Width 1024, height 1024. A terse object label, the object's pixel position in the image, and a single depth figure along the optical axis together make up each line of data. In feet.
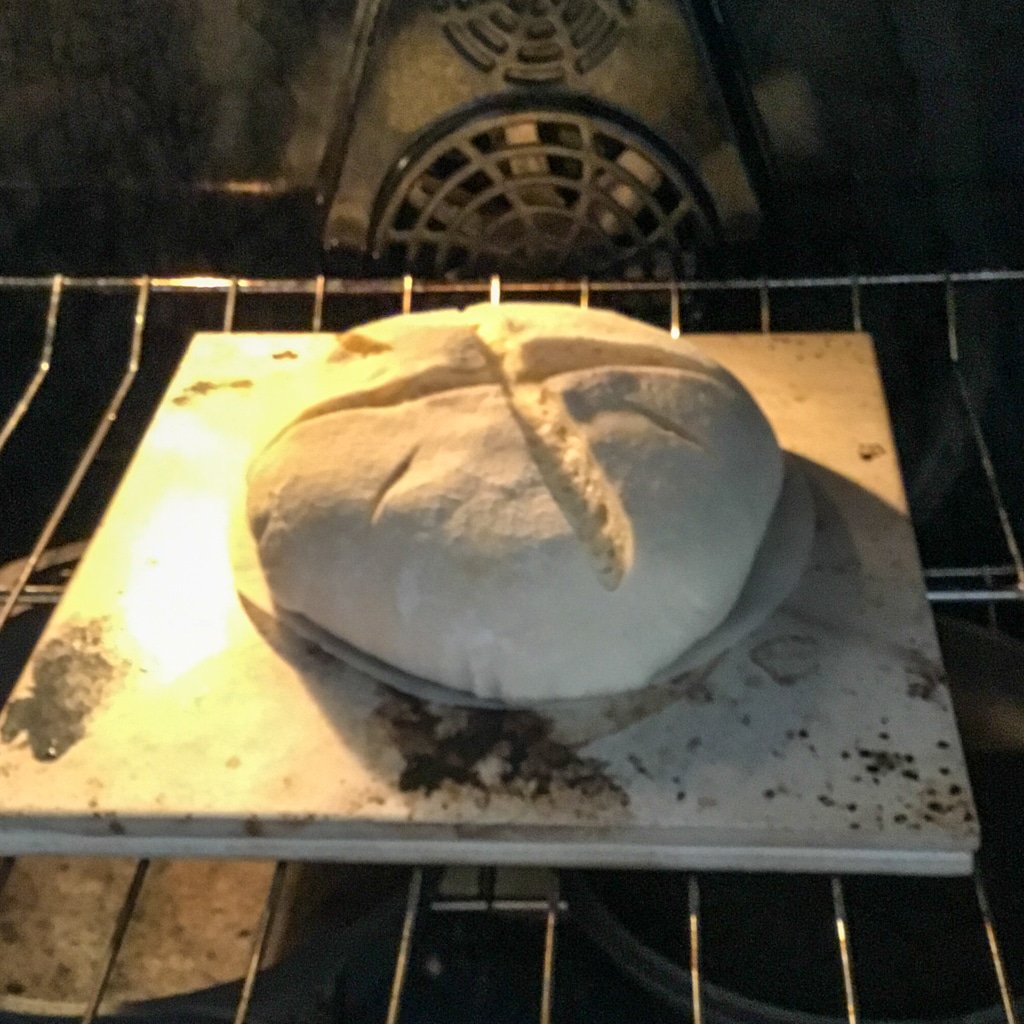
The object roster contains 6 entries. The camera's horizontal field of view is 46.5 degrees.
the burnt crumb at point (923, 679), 2.44
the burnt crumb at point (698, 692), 2.43
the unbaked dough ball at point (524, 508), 2.37
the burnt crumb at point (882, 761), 2.28
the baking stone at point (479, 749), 2.22
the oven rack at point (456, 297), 2.80
